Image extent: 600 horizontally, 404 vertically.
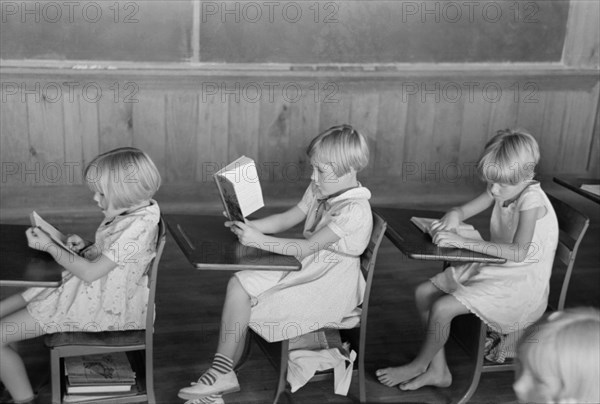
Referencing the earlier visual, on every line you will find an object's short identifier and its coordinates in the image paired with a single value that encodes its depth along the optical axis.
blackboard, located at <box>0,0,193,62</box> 4.90
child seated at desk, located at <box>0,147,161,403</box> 2.96
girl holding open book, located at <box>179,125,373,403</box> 3.18
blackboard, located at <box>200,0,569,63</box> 5.25
